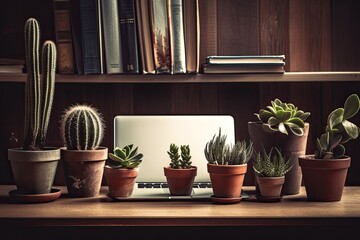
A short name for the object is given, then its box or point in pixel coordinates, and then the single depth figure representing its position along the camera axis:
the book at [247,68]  1.97
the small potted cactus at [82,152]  1.87
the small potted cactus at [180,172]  1.83
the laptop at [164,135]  2.06
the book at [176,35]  1.93
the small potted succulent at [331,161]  1.82
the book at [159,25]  1.93
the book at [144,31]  1.95
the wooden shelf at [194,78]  1.98
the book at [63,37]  1.97
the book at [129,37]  1.96
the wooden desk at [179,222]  1.60
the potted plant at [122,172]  1.82
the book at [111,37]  1.96
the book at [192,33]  1.96
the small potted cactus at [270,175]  1.82
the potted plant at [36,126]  1.81
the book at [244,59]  1.97
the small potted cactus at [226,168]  1.78
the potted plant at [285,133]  1.88
